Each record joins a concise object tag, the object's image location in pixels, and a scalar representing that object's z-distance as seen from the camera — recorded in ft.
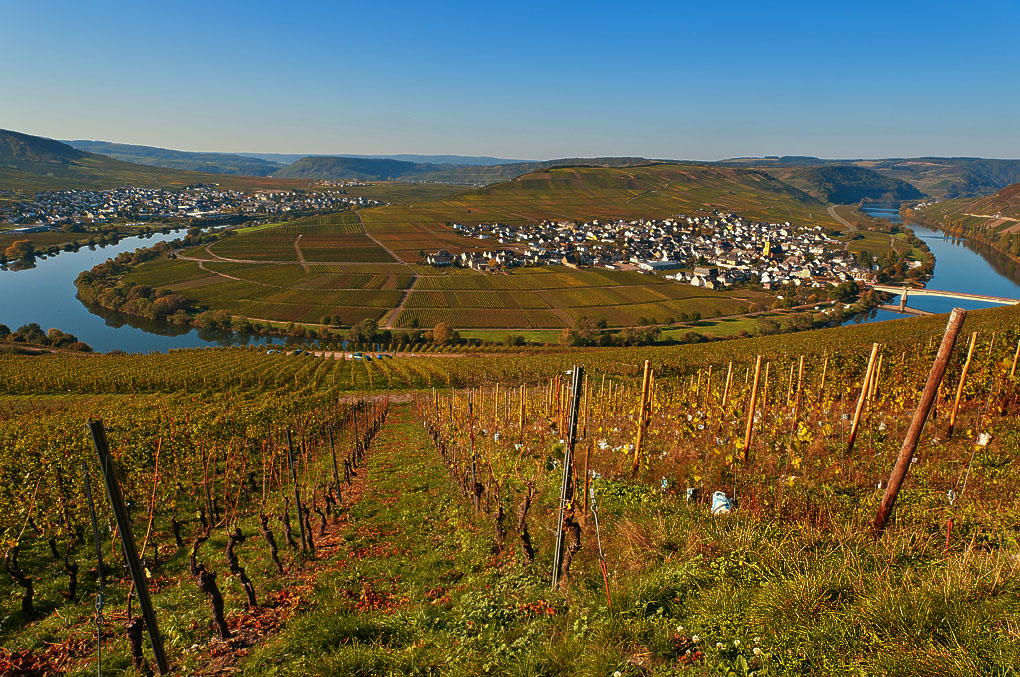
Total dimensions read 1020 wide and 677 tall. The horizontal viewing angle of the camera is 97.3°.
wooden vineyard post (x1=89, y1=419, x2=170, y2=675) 12.58
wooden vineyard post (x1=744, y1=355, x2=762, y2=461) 26.01
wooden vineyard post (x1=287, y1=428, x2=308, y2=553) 27.07
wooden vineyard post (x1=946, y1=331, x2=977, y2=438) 27.35
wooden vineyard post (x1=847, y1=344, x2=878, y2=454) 25.21
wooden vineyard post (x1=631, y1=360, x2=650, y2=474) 27.07
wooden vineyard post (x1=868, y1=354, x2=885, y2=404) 34.05
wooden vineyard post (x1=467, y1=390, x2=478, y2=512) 29.50
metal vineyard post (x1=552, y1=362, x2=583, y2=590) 18.03
